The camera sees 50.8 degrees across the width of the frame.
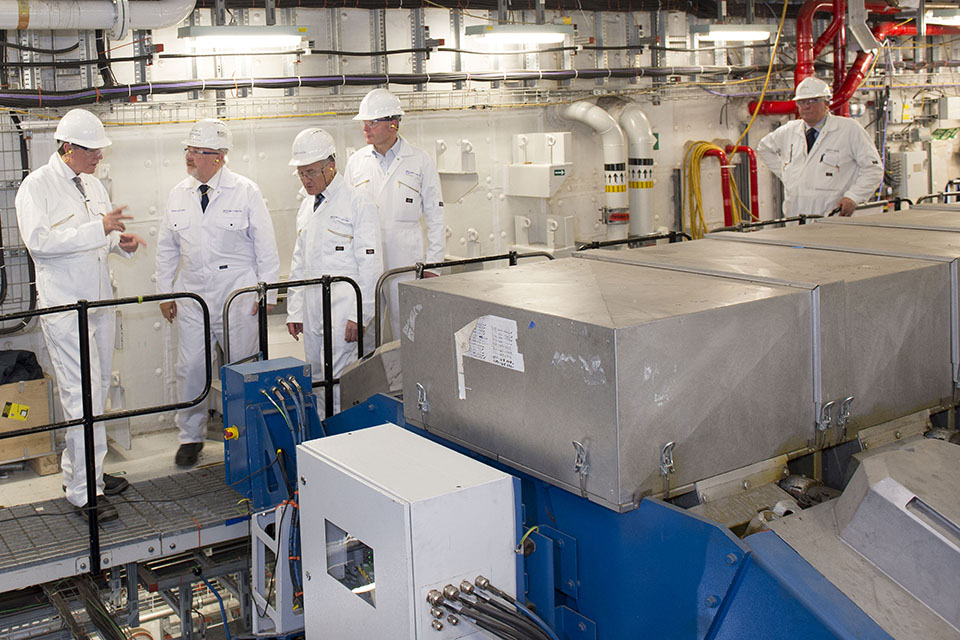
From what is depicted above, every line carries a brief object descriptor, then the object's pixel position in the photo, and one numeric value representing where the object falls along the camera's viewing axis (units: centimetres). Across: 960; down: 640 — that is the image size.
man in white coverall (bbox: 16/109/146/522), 442
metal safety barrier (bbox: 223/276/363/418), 443
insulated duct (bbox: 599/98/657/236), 835
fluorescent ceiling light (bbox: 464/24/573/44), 684
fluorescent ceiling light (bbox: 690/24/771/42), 834
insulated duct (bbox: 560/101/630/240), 805
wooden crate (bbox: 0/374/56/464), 556
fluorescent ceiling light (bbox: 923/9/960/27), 960
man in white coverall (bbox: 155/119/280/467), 543
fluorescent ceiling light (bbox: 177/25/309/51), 586
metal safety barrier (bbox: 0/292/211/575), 394
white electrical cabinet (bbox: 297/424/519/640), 238
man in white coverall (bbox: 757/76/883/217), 670
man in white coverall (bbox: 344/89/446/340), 586
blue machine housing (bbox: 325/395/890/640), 216
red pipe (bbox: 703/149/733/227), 912
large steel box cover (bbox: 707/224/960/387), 309
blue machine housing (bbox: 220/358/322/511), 390
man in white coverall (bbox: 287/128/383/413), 523
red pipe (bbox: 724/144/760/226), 941
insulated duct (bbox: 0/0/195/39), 530
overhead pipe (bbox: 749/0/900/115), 923
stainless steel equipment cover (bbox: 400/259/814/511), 238
